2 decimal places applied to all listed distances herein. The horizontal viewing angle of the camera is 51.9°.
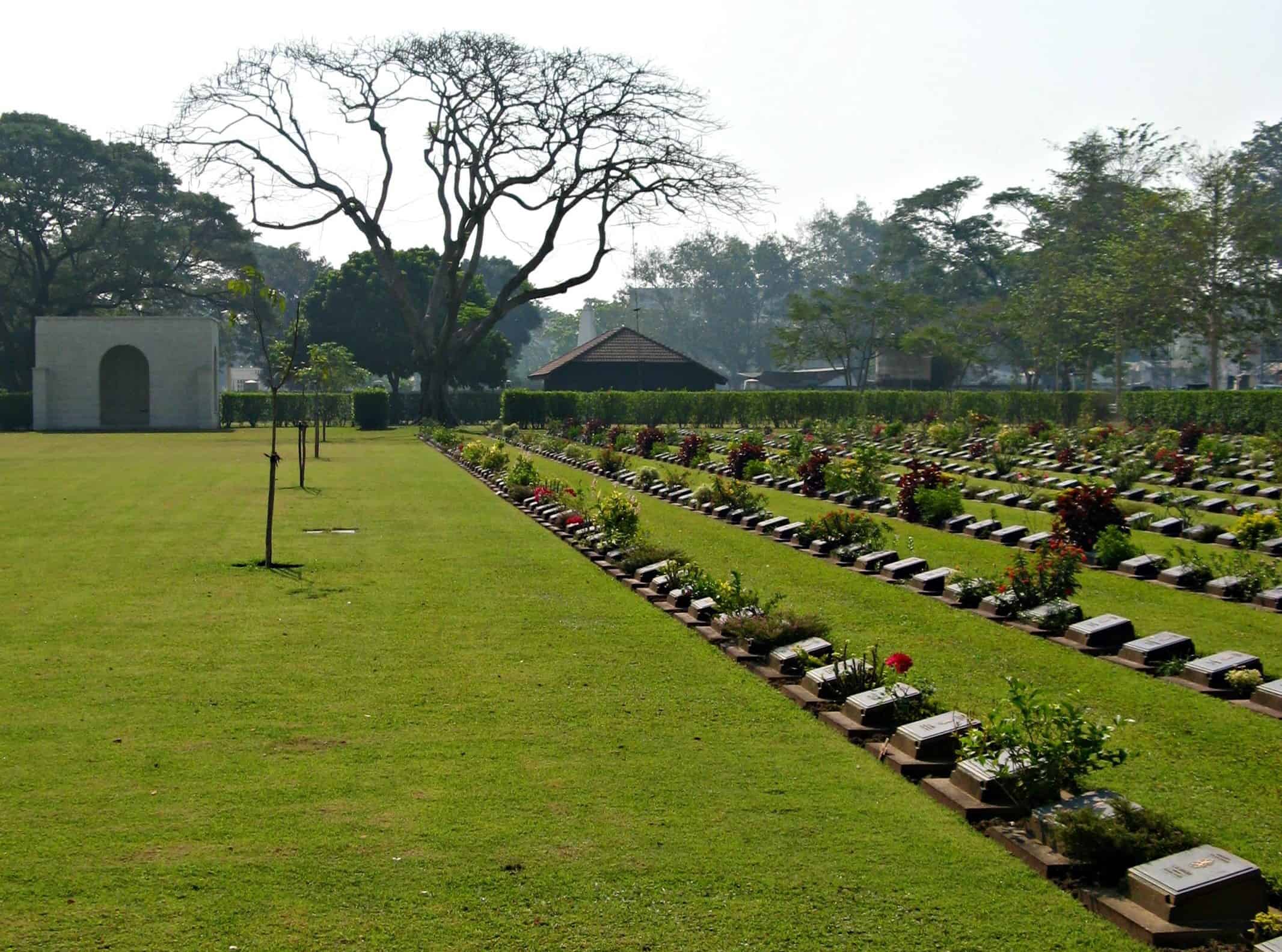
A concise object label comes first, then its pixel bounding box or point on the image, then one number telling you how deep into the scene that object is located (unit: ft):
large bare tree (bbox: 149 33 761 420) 144.36
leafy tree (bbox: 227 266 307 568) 39.24
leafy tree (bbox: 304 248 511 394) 201.36
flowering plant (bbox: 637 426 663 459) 99.71
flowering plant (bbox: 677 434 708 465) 87.71
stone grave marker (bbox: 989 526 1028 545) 45.96
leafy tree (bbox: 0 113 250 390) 180.65
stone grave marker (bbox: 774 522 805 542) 47.24
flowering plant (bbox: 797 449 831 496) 63.98
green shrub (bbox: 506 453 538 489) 66.85
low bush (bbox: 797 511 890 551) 41.70
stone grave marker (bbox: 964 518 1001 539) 47.62
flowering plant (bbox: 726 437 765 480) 75.97
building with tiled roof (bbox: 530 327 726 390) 185.57
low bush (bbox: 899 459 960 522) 52.85
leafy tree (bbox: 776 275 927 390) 211.20
